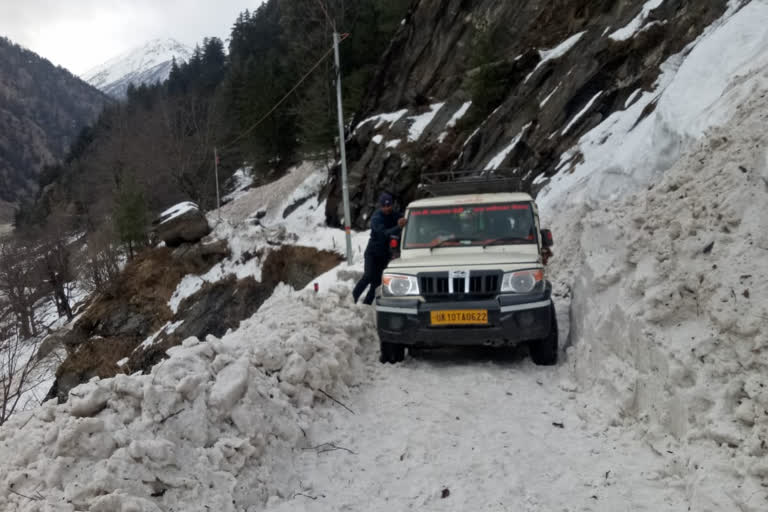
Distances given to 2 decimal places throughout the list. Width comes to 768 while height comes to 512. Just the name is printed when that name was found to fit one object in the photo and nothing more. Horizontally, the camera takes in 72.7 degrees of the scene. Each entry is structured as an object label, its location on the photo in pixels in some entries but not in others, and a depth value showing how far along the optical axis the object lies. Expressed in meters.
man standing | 8.03
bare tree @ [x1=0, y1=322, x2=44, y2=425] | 11.94
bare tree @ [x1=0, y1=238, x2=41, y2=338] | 15.22
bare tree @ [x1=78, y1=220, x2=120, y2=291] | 34.19
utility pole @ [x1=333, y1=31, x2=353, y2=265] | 14.73
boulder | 25.73
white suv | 5.66
